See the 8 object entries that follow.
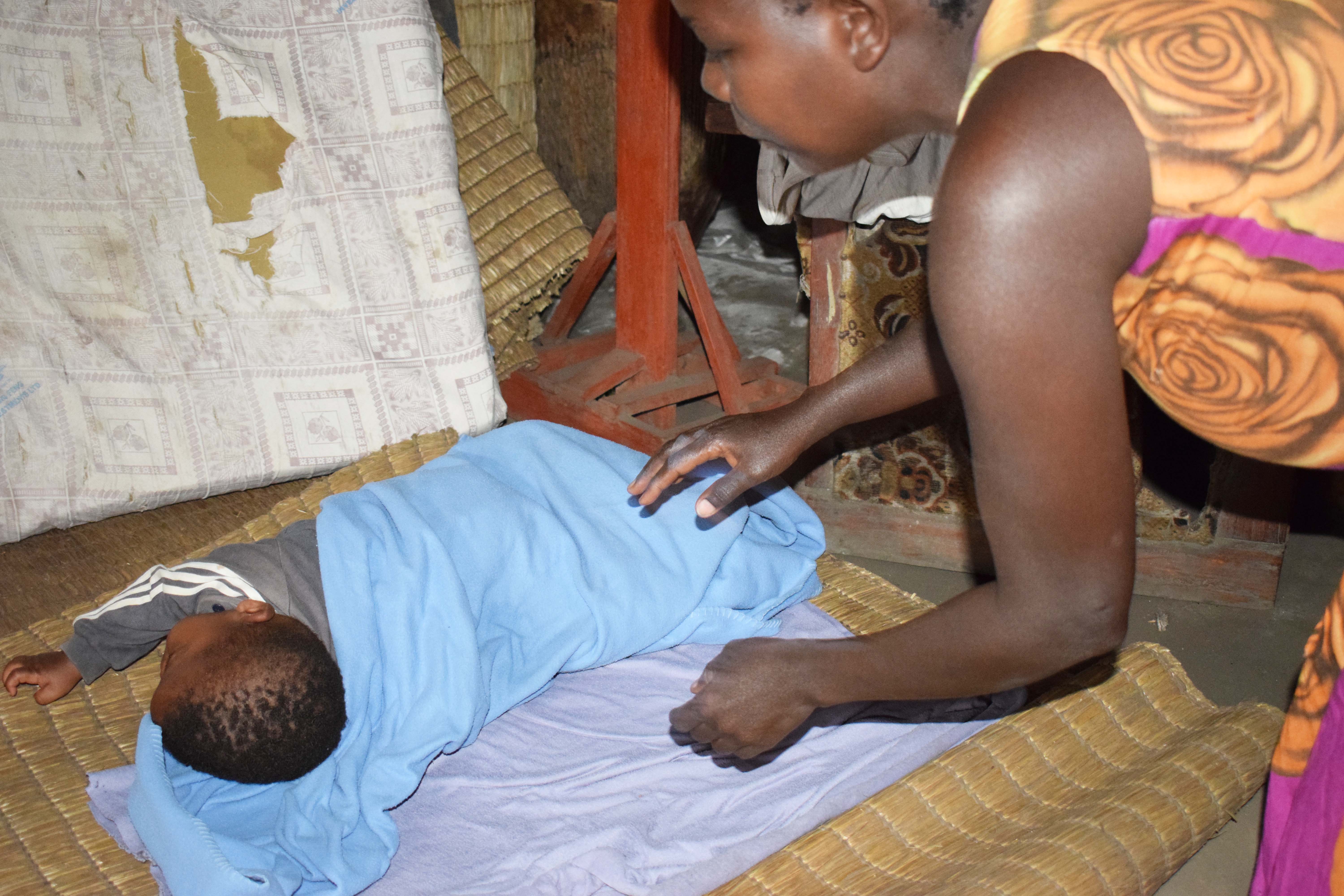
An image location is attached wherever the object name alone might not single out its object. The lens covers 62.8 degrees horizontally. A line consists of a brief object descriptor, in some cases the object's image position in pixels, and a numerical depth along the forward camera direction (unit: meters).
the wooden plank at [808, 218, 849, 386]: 2.25
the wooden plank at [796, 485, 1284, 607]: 2.37
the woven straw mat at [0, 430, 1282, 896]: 1.42
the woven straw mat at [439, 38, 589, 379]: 2.64
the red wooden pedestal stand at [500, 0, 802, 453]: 2.45
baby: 1.48
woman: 0.69
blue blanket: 1.49
